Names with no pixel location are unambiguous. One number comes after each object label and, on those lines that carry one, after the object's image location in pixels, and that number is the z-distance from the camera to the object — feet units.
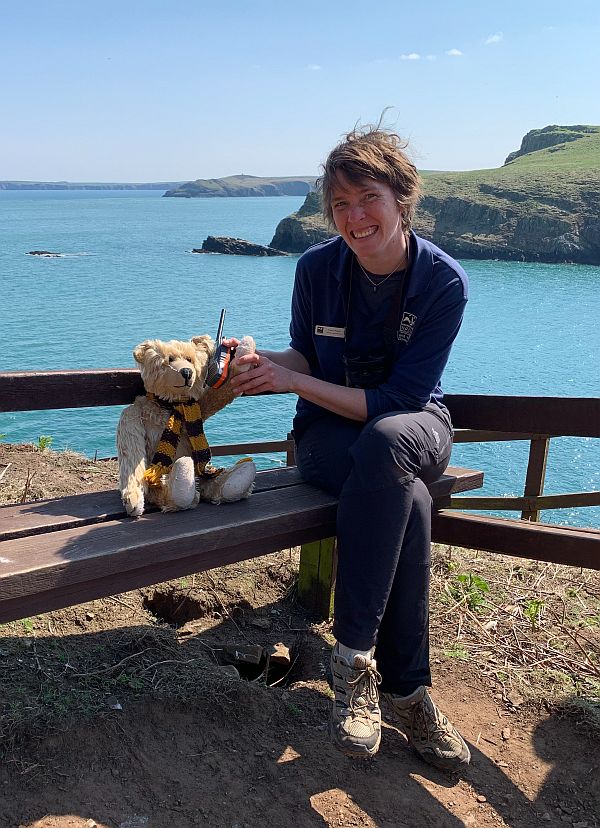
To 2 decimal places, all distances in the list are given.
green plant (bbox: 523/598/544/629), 13.57
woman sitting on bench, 9.30
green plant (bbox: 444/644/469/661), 12.59
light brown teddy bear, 10.05
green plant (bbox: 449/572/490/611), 14.15
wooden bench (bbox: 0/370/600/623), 8.43
